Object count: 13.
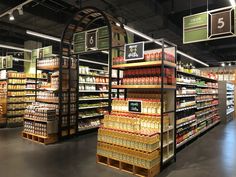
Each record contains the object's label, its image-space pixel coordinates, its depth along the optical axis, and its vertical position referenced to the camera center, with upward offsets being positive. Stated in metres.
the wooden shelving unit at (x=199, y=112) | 6.42 -0.82
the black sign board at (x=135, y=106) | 4.86 -0.36
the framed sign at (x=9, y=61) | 10.97 +1.54
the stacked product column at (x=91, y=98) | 8.32 -0.29
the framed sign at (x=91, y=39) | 7.20 +1.80
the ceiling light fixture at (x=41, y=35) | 8.74 +2.46
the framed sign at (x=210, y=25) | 6.36 +2.16
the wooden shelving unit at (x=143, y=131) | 4.39 -0.89
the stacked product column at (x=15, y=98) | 9.84 -0.37
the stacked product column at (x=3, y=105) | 9.65 -0.68
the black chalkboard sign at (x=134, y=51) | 4.84 +0.95
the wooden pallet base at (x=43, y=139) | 6.69 -1.61
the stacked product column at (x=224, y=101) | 11.74 -0.54
